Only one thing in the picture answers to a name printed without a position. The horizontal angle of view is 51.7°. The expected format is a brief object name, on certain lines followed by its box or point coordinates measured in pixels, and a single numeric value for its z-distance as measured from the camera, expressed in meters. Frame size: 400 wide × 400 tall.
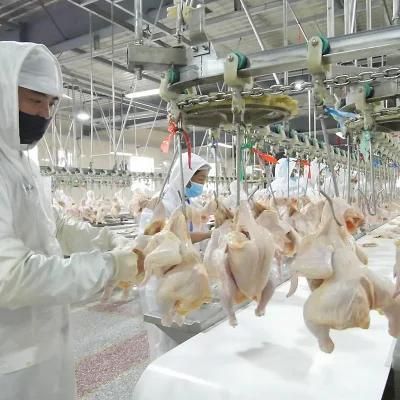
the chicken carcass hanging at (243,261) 1.25
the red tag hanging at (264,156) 1.94
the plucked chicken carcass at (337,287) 1.08
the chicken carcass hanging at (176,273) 1.27
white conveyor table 1.27
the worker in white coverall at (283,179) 4.26
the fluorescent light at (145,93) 6.03
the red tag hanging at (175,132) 1.40
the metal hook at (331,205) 1.21
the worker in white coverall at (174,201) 2.22
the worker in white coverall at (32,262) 1.33
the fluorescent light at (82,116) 6.86
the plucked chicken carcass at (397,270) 1.12
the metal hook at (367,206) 2.65
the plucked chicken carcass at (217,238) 1.40
